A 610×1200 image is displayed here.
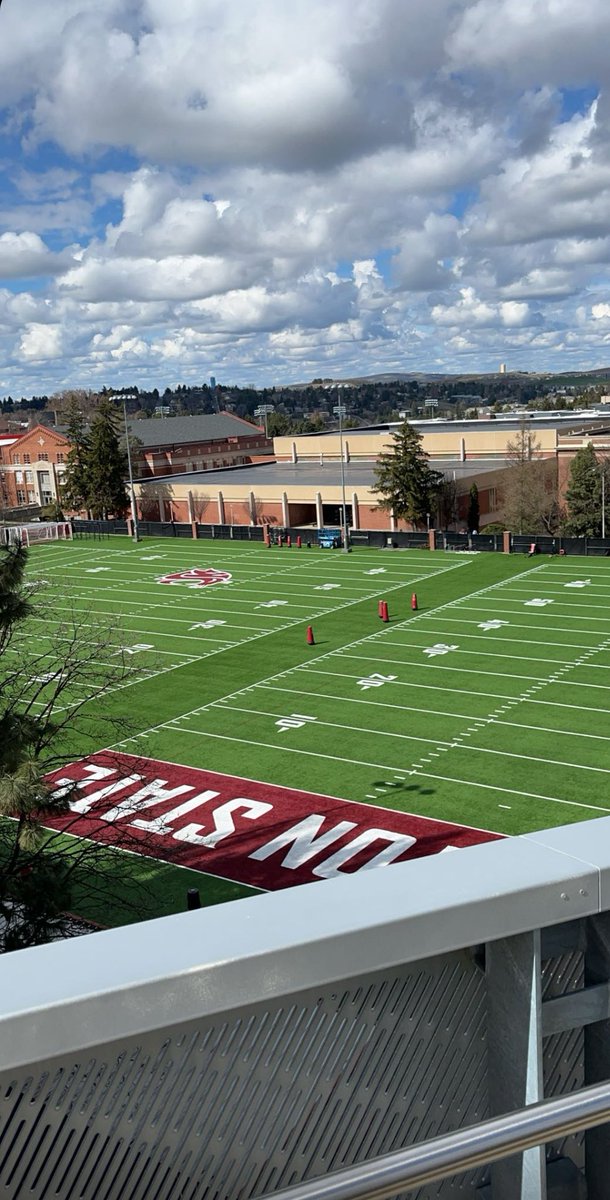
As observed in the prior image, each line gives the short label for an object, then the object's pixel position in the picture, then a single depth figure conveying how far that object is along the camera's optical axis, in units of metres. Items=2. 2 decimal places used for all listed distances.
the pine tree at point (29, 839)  11.46
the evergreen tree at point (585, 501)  54.59
